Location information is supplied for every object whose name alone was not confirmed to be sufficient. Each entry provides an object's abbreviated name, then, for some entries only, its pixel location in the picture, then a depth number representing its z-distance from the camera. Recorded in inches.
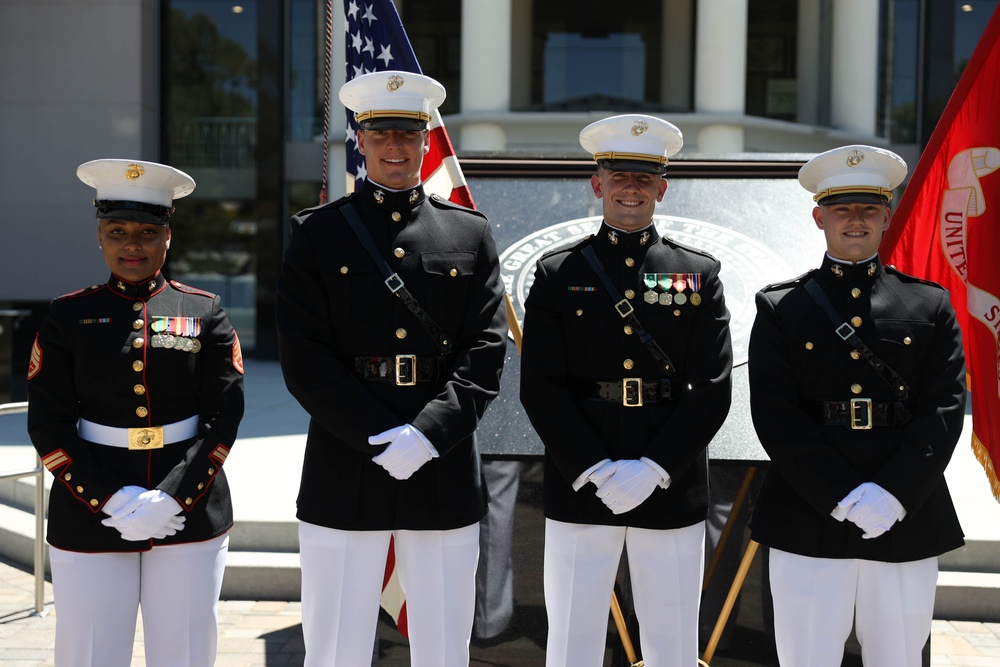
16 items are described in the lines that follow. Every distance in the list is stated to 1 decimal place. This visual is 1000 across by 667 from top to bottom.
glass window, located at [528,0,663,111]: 623.5
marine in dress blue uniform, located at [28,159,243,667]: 114.3
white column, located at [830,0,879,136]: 547.2
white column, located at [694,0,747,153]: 502.0
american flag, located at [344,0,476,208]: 166.1
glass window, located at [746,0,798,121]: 636.1
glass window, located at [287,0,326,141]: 628.1
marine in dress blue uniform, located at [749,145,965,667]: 113.4
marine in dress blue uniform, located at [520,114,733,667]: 116.6
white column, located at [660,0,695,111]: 617.3
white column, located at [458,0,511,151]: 513.3
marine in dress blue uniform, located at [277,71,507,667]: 111.7
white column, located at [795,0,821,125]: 616.5
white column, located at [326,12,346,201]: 535.2
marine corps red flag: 140.3
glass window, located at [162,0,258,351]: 623.5
